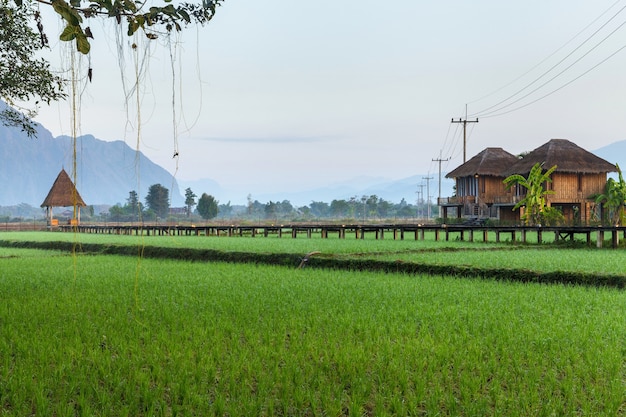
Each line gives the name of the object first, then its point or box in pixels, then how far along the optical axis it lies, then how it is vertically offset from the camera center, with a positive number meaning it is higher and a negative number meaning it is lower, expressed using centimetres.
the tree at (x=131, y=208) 10706 +213
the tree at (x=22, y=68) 1129 +305
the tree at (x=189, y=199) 11519 +393
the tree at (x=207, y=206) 9947 +219
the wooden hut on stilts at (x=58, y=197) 5075 +193
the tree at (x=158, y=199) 11420 +389
